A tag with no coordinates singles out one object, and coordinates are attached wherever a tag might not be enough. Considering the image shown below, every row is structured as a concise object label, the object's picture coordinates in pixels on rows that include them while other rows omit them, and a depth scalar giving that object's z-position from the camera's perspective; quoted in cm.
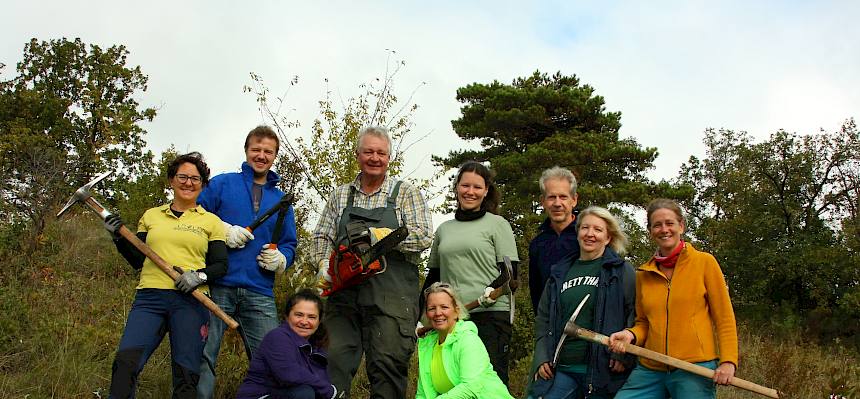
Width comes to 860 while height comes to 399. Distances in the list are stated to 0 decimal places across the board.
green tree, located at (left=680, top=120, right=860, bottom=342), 2580
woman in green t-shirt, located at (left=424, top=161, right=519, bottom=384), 442
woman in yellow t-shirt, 394
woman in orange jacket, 372
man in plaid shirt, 414
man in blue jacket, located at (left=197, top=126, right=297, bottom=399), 436
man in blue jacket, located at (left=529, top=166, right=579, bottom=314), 441
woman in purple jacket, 405
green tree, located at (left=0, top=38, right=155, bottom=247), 2419
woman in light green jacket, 394
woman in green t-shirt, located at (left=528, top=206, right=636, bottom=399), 388
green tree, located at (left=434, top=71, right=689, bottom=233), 2042
